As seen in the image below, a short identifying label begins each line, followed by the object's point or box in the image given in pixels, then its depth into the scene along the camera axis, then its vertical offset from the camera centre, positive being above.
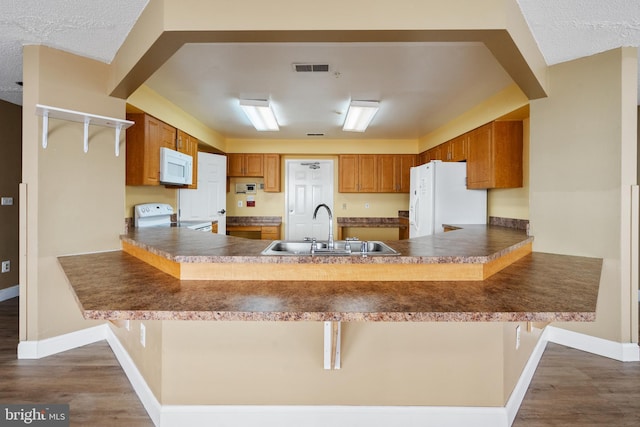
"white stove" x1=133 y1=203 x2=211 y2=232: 3.43 -0.09
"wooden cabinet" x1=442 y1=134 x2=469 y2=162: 4.12 +0.84
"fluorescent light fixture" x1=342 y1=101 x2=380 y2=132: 3.65 +1.21
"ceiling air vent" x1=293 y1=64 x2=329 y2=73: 2.74 +1.24
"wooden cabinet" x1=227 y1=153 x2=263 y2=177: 5.84 +0.81
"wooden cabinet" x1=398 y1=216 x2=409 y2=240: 5.89 -0.36
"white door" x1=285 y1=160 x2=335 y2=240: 6.12 +0.30
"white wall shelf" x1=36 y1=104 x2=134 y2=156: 2.34 +0.71
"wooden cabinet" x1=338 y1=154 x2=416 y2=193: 5.84 +0.70
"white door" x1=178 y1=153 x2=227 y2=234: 4.66 +0.20
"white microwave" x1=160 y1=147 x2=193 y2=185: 3.44 +0.47
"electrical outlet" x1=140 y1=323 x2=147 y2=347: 1.95 -0.80
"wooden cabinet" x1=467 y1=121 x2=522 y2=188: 3.46 +0.62
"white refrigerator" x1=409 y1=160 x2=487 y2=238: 4.04 +0.14
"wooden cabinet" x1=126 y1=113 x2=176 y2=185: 3.21 +0.56
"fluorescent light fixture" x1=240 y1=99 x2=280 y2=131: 3.60 +1.20
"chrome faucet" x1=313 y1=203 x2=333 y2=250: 2.36 -0.25
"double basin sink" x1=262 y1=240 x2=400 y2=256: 2.12 -0.28
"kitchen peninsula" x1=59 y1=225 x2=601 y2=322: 1.28 -0.41
